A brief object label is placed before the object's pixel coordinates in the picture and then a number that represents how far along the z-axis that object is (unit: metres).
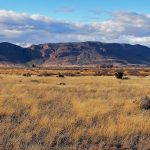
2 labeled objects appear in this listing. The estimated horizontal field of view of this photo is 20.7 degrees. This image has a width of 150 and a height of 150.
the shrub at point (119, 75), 53.07
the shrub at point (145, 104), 18.06
